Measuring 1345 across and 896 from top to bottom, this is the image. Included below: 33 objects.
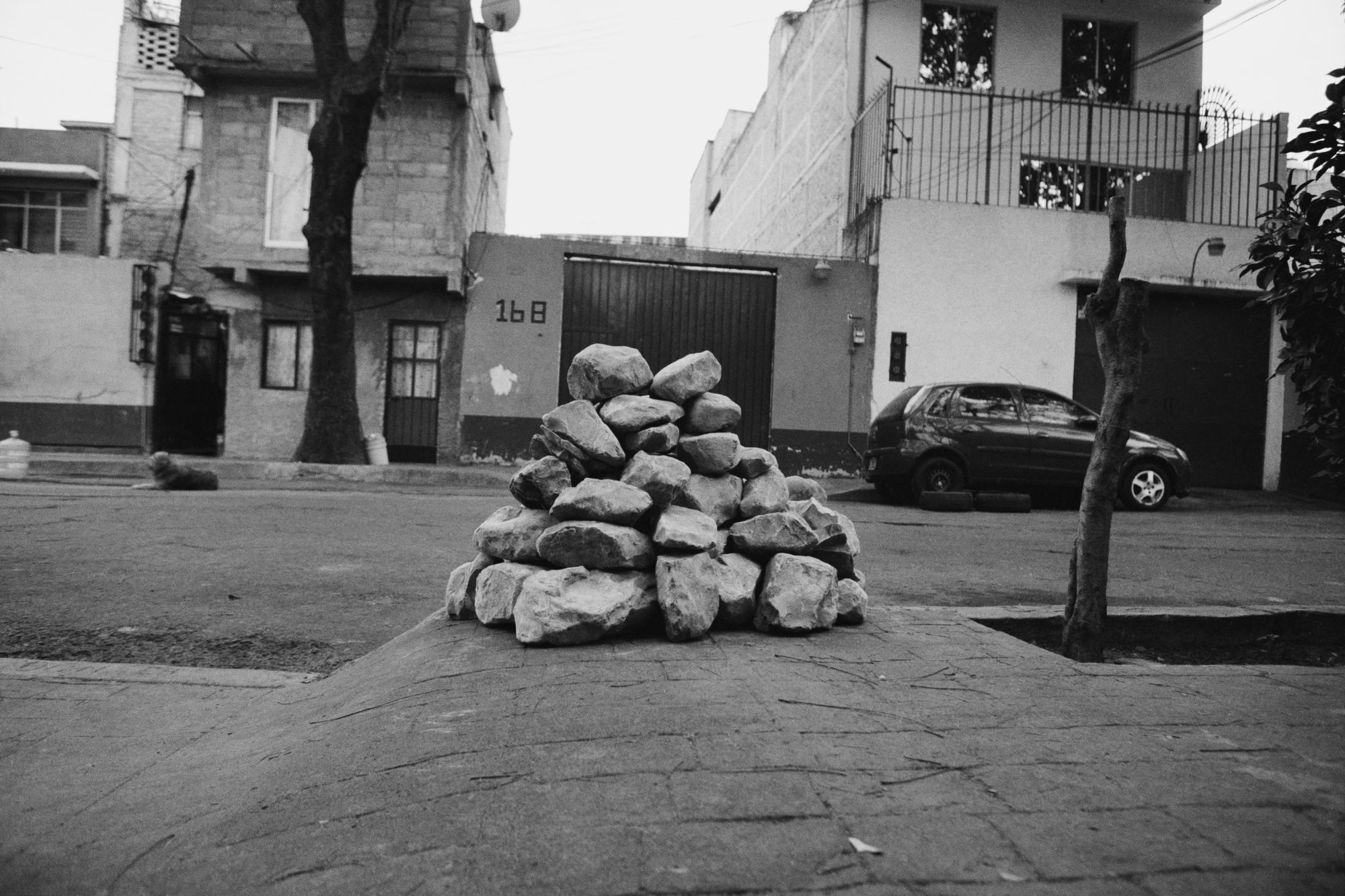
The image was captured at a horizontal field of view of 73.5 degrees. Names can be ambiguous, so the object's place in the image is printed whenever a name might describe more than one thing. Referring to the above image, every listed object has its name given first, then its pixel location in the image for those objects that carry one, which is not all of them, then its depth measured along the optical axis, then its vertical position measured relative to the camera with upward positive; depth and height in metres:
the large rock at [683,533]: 3.69 -0.42
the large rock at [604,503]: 3.76 -0.31
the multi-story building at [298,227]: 15.35 +3.25
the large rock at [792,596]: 3.81 -0.68
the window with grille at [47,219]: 19.20 +3.91
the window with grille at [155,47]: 19.02 +7.65
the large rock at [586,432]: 4.02 -0.02
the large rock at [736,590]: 3.82 -0.66
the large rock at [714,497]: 4.11 -0.29
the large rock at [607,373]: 4.32 +0.27
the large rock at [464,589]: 4.19 -0.79
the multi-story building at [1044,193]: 15.34 +4.81
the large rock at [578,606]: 3.54 -0.71
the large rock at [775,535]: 3.99 -0.44
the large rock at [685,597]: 3.62 -0.67
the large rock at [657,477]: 3.92 -0.21
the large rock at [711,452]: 4.24 -0.09
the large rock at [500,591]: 3.86 -0.73
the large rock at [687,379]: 4.40 +0.26
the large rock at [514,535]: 4.00 -0.50
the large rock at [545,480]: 4.08 -0.25
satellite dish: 16.03 +7.33
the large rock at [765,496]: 4.18 -0.28
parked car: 11.43 -0.02
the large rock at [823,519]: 4.21 -0.38
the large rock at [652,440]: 4.15 -0.05
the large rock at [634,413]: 4.16 +0.08
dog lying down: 10.06 -0.76
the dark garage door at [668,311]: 15.57 +2.10
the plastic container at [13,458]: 11.87 -0.78
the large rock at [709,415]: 4.40 +0.09
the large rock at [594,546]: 3.68 -0.49
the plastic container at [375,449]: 14.40 -0.51
